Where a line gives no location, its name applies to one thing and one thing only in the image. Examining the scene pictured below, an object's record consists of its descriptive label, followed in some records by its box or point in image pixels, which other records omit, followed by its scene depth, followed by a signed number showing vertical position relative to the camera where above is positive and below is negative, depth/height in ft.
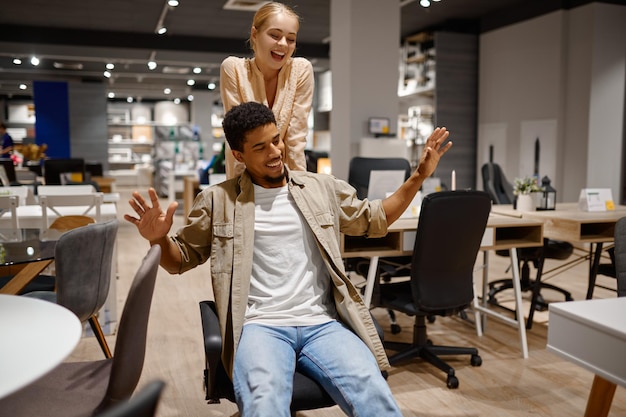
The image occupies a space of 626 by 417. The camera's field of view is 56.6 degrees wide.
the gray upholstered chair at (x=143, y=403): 2.41 -1.05
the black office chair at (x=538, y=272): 13.91 -3.08
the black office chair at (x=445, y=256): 9.80 -1.73
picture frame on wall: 23.39 +1.19
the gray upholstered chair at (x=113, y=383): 5.04 -2.19
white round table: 3.60 -1.32
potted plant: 14.12 -0.89
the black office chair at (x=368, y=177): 13.25 -0.53
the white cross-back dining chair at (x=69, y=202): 13.94 -1.14
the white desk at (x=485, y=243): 10.82 -1.73
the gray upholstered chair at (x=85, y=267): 8.09 -1.62
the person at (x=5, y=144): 32.22 +0.59
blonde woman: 8.01 +1.06
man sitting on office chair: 6.23 -1.15
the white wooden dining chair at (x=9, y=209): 13.33 -1.31
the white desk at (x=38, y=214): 14.55 -1.53
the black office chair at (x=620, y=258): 7.06 -1.25
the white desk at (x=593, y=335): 4.36 -1.42
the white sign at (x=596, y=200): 13.97 -1.05
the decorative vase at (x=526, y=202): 14.11 -1.11
